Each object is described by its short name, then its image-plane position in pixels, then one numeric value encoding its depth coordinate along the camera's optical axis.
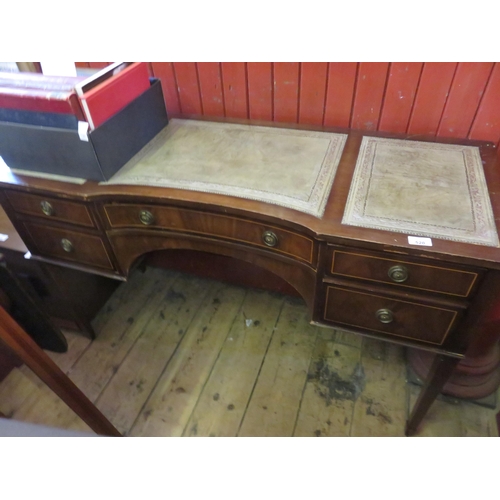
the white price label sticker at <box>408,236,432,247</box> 0.77
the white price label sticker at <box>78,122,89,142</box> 0.95
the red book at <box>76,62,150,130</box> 0.94
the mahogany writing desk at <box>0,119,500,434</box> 0.81
